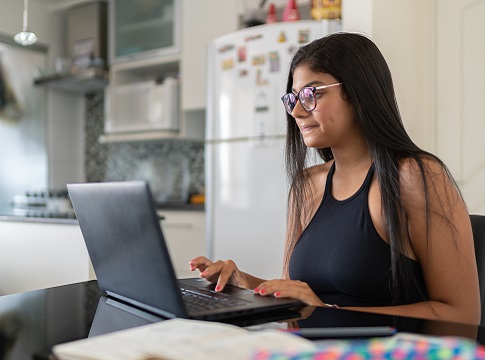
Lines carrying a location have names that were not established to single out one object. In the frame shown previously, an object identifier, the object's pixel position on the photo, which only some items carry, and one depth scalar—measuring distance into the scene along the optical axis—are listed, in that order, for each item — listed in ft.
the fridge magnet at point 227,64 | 10.52
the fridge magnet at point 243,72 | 10.25
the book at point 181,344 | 1.81
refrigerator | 9.66
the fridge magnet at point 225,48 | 10.57
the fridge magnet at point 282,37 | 9.74
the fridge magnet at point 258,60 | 10.00
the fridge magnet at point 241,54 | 10.30
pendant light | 6.40
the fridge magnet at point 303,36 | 9.56
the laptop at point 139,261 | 2.52
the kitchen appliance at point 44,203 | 11.94
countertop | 8.48
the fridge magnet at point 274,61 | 9.81
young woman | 3.71
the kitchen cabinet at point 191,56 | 12.26
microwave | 13.08
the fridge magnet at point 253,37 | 10.08
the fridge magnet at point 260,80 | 9.97
